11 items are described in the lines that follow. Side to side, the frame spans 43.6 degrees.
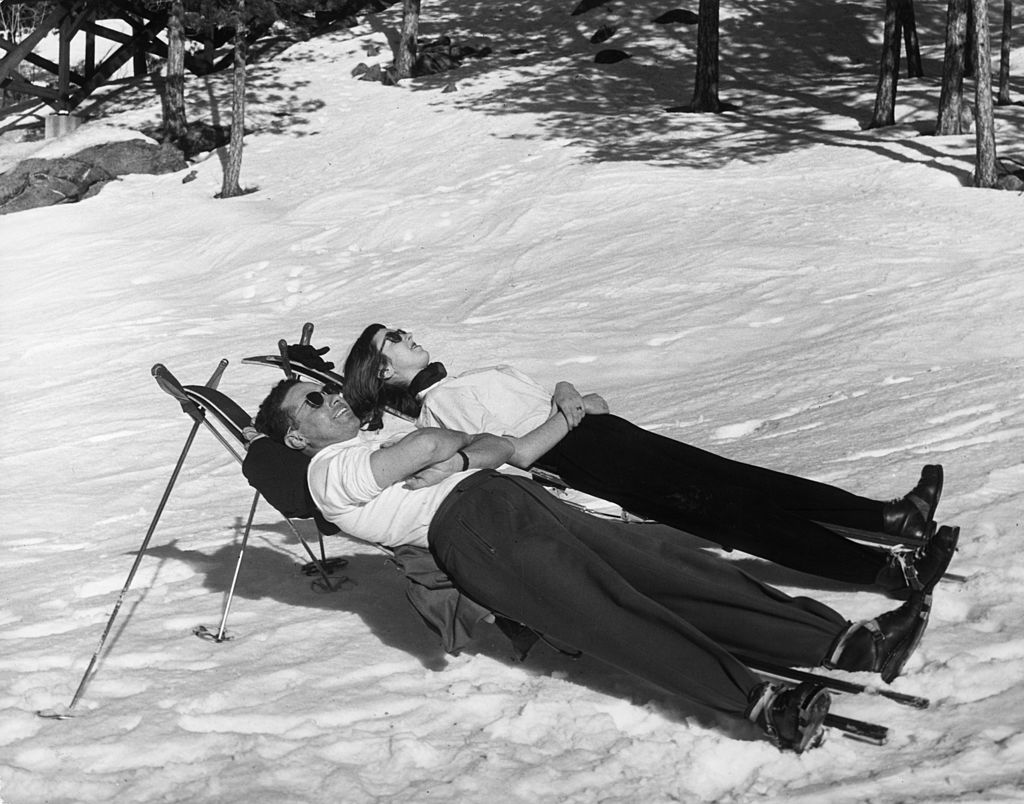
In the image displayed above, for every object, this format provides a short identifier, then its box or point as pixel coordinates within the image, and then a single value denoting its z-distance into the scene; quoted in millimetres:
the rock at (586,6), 24641
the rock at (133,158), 19656
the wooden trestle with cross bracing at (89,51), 22766
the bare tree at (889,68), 14969
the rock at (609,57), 21766
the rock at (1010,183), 12094
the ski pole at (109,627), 4293
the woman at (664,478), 4227
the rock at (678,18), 23375
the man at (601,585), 3400
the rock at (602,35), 23047
